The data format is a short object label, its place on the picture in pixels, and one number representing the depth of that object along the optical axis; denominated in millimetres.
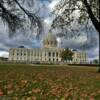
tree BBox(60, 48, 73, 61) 56228
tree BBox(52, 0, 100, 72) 8138
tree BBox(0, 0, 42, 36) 5338
